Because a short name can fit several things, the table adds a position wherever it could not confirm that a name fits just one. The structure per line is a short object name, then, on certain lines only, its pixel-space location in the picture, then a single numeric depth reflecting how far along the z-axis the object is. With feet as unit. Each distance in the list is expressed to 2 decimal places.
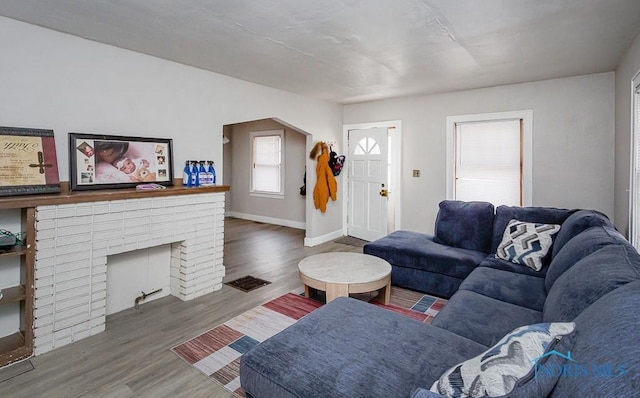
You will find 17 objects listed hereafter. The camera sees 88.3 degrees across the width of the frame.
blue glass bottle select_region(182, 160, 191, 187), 11.42
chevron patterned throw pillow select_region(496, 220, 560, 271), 9.26
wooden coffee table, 9.14
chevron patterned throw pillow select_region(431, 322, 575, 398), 2.77
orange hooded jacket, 17.93
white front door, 17.99
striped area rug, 7.22
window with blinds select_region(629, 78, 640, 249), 9.05
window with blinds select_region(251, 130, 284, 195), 23.89
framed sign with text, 7.56
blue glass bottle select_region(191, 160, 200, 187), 11.50
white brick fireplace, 7.79
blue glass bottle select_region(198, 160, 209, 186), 11.63
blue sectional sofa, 2.73
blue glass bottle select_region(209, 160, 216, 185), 12.00
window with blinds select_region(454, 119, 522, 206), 14.69
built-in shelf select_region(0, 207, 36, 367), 7.31
